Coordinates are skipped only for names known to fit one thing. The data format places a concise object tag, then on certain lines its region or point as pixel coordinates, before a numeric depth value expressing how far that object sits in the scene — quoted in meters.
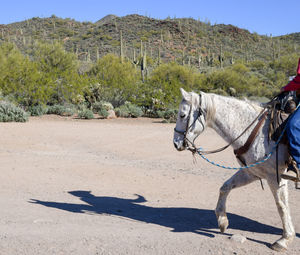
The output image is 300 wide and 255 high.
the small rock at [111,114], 23.37
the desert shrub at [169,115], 21.79
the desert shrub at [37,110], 23.39
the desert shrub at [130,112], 24.16
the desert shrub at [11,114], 19.58
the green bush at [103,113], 23.16
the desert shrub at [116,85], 27.50
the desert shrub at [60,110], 24.18
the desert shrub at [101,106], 25.20
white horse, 4.73
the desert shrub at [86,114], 22.66
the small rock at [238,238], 4.85
